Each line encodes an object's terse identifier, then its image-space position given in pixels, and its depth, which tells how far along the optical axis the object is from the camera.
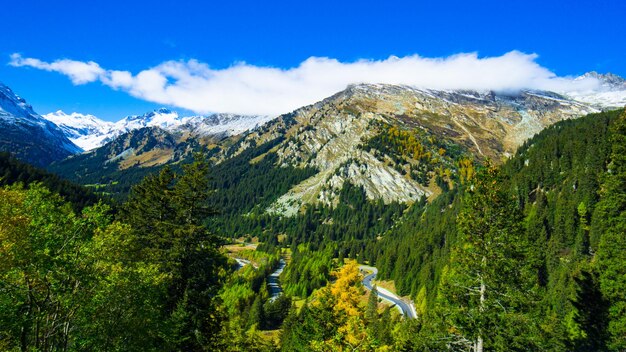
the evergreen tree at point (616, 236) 26.41
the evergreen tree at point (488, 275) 23.72
